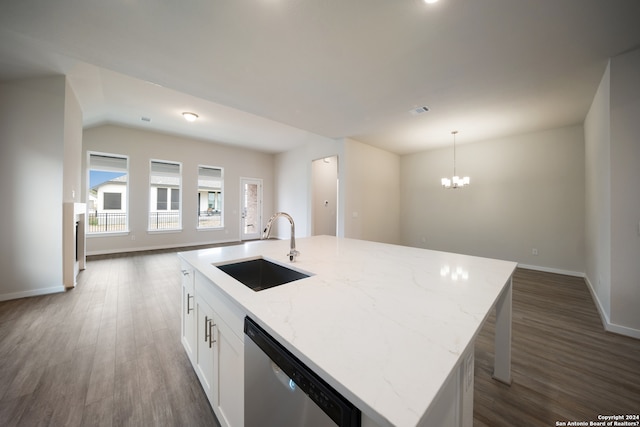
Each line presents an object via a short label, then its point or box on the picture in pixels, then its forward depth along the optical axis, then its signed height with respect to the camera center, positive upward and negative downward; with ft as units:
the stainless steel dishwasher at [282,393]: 1.84 -1.78
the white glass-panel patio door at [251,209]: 24.45 +0.69
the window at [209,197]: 21.99 +1.84
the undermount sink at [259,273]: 5.36 -1.43
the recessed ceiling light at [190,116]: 14.82 +6.63
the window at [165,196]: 19.62 +1.79
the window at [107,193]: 17.34 +1.82
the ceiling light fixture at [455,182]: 14.83 +2.17
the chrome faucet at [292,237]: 5.20 -0.55
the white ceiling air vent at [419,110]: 11.22 +5.26
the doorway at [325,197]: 21.95 +1.83
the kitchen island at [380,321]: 1.69 -1.23
